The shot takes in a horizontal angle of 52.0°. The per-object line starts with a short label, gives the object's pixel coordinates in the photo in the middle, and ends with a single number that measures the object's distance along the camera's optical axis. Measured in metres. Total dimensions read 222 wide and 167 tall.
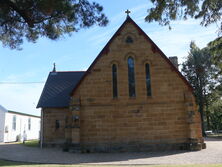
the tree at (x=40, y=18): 10.75
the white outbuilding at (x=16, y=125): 31.25
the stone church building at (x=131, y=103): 18.20
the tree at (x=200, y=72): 38.59
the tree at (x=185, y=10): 9.27
